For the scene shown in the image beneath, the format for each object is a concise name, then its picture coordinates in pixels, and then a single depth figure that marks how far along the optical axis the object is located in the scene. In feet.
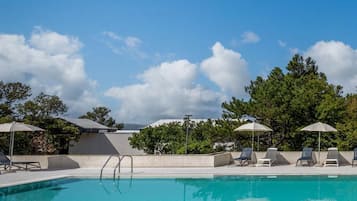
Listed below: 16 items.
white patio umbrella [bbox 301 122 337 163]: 57.13
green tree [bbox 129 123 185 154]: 74.08
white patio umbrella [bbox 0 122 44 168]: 50.44
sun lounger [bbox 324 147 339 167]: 57.82
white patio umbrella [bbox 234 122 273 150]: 58.34
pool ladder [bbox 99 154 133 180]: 51.53
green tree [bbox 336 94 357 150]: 65.92
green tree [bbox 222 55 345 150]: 67.46
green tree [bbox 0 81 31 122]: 86.28
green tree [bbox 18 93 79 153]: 79.15
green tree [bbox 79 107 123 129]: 169.62
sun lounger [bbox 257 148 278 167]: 58.85
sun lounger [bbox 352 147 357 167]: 56.90
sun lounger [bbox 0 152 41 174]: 50.52
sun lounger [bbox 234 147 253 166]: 58.18
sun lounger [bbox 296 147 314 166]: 57.62
